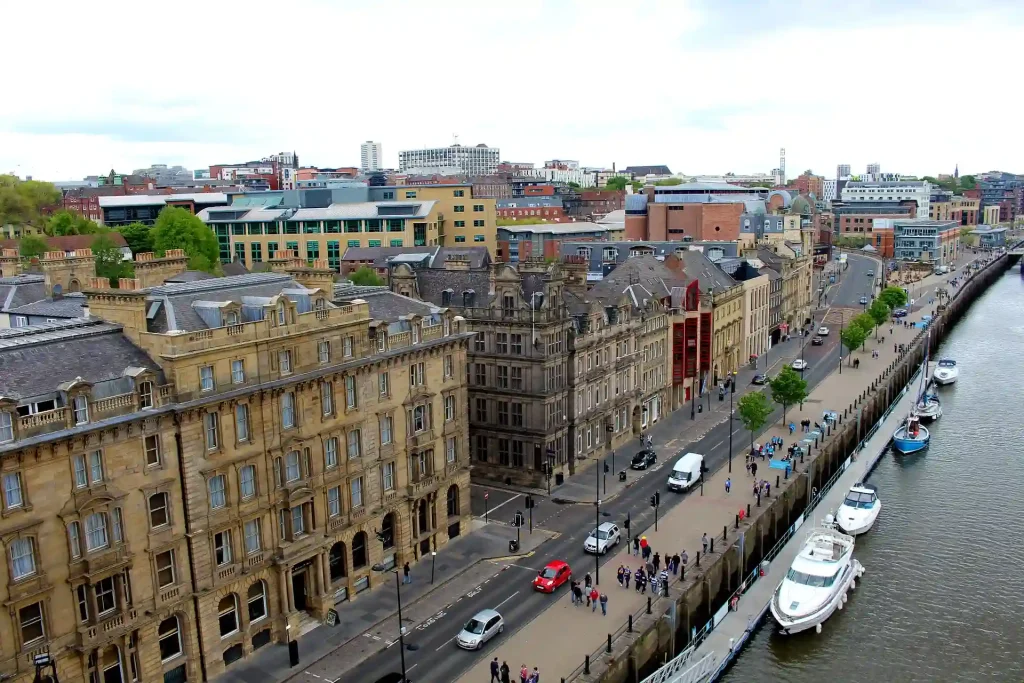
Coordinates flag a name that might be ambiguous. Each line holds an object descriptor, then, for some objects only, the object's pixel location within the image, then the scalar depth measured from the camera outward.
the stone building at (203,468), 39.06
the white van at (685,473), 71.56
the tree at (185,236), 123.38
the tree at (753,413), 81.31
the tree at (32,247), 112.25
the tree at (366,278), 110.31
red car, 54.69
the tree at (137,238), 137.25
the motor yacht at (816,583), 54.34
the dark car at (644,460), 78.06
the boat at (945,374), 118.29
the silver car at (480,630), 48.16
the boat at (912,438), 89.69
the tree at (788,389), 89.06
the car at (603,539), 59.69
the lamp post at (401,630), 43.72
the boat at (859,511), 68.06
